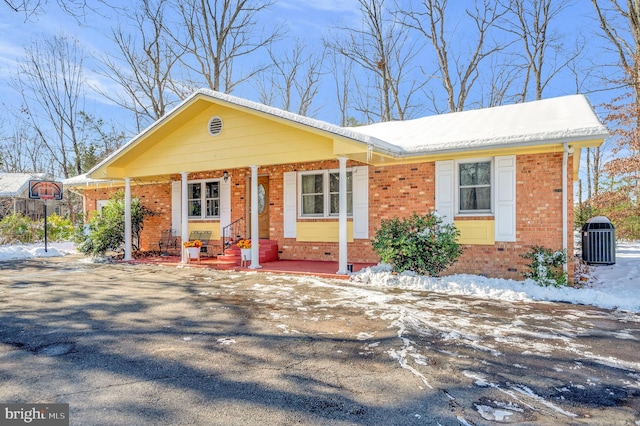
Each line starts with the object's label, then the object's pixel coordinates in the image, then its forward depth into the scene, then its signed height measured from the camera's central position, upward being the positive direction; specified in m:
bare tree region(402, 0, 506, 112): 20.84 +9.21
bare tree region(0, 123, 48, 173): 28.31 +4.71
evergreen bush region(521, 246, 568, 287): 7.32 -1.02
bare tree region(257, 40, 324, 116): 25.62 +9.05
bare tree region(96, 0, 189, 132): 21.84 +8.58
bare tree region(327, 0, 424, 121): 21.72 +8.99
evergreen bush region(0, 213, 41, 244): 17.77 -0.68
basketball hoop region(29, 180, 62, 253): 15.62 +1.05
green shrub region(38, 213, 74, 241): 19.69 -0.74
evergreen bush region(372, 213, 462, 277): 8.02 -0.65
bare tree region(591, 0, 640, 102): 14.74 +7.53
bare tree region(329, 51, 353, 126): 26.16 +8.68
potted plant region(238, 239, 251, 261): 10.35 -0.91
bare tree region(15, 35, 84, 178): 24.86 +7.33
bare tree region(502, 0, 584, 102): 19.78 +8.80
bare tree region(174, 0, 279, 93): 21.39 +9.65
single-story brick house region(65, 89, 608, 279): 7.82 +1.09
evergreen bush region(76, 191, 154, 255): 12.70 -0.48
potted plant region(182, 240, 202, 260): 11.16 -0.98
